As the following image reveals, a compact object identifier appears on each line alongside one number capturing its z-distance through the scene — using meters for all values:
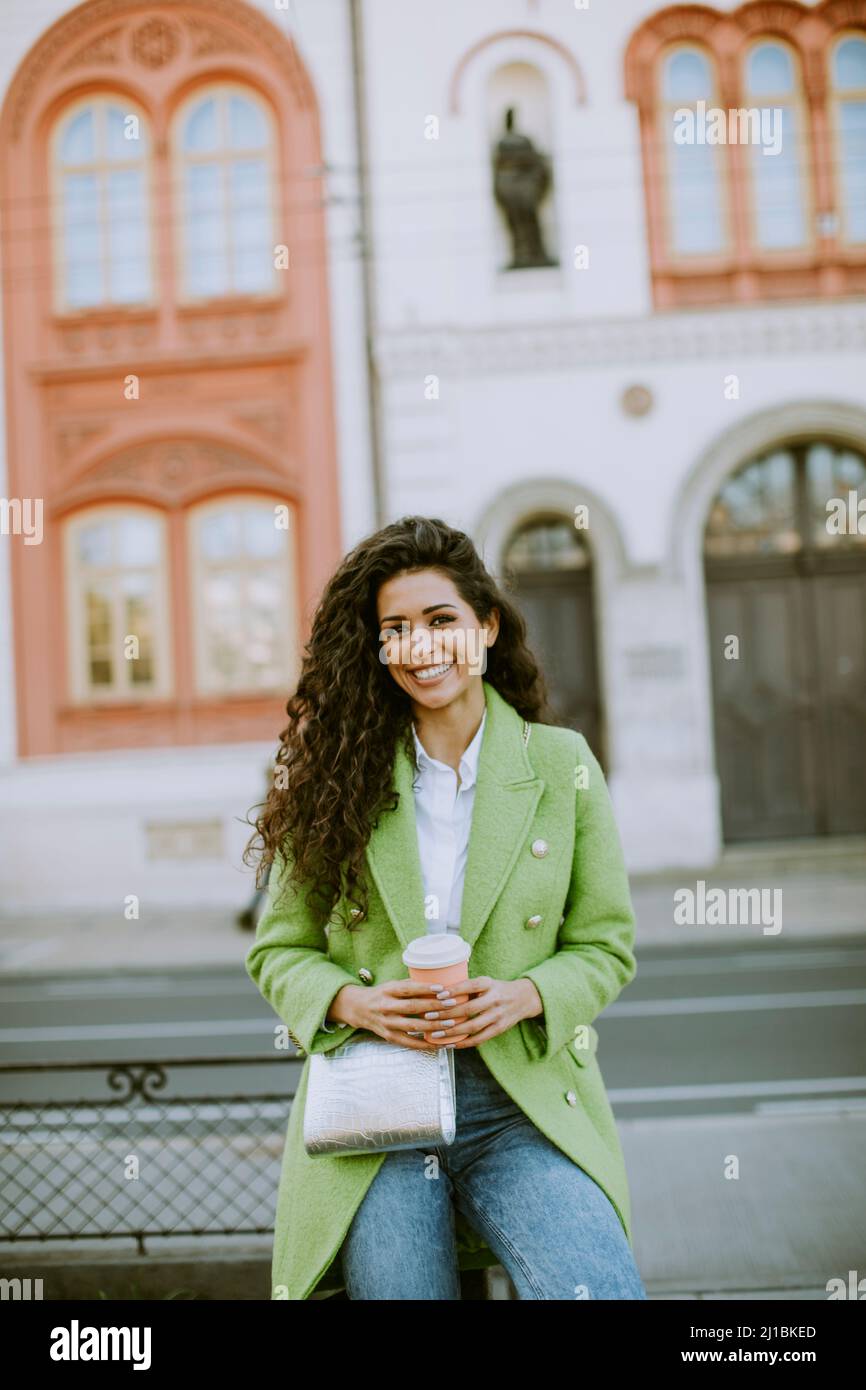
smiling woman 1.94
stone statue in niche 9.66
